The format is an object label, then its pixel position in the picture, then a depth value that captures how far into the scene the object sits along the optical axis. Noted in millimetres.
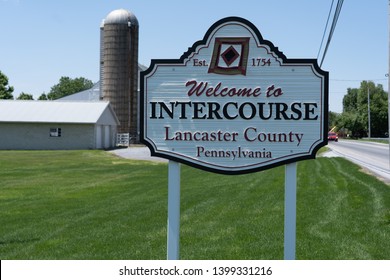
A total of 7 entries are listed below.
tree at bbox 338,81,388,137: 101312
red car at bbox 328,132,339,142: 75025
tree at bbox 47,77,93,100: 134625
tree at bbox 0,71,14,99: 84000
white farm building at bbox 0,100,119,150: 45125
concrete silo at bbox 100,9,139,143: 53938
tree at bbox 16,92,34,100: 111875
